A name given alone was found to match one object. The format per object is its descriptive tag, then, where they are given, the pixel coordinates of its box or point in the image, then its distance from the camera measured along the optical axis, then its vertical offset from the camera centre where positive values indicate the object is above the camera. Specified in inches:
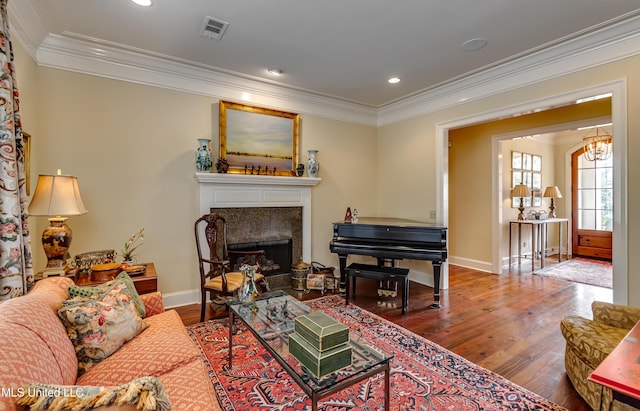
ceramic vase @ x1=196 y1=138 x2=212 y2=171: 141.4 +24.5
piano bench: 138.3 -34.2
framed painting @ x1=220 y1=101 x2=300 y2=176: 153.6 +36.8
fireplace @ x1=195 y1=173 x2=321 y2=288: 149.1 -0.3
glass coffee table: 55.2 -33.1
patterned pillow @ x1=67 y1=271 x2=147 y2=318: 72.1 -21.9
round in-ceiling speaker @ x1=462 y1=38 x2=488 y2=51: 117.5 +66.5
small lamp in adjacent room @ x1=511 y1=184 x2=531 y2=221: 222.8 +9.8
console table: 223.0 -24.2
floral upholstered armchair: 71.4 -35.4
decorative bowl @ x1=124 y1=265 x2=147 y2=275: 106.5 -23.6
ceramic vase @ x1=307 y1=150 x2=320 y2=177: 176.7 +25.0
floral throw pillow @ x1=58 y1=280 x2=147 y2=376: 61.6 -26.7
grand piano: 145.5 -19.8
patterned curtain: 66.8 +3.4
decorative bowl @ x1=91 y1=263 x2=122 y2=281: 100.1 -23.0
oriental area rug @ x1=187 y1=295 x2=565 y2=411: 75.2 -51.3
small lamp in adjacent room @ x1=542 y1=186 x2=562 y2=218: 252.5 +10.1
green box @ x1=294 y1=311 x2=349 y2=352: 59.6 -26.6
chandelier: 223.3 +46.7
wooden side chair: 119.0 -24.8
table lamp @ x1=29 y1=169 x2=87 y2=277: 89.0 -1.0
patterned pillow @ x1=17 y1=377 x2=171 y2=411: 31.2 -21.1
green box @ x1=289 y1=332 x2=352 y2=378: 57.1 -30.9
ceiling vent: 105.2 +66.5
